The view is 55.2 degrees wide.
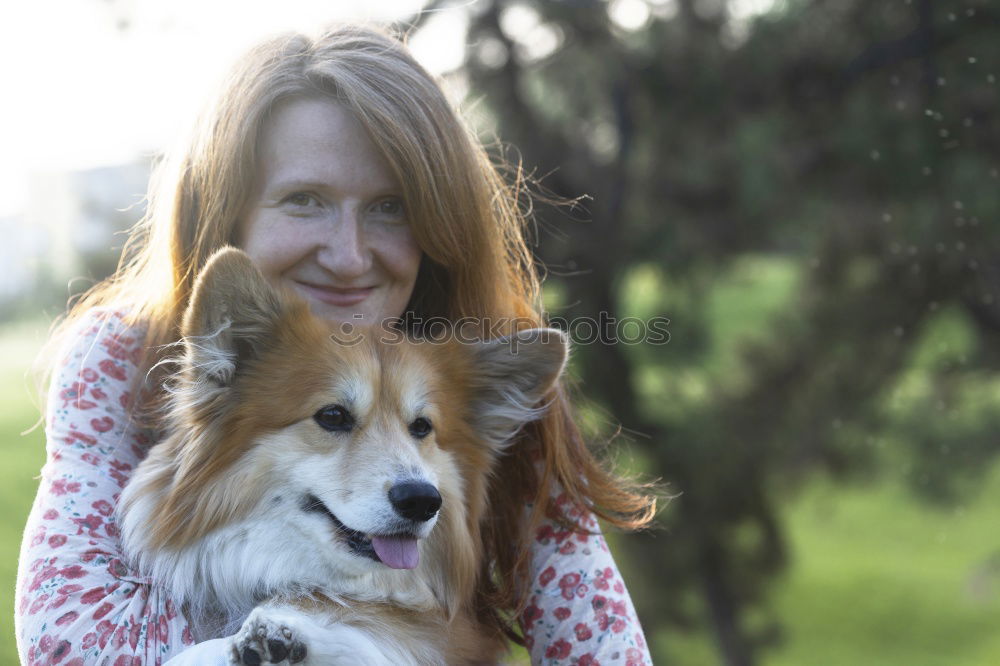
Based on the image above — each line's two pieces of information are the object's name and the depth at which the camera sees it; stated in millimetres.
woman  2168
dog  2061
